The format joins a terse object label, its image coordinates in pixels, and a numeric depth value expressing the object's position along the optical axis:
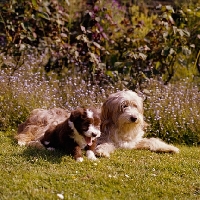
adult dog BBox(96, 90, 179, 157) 7.50
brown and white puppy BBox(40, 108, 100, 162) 6.46
